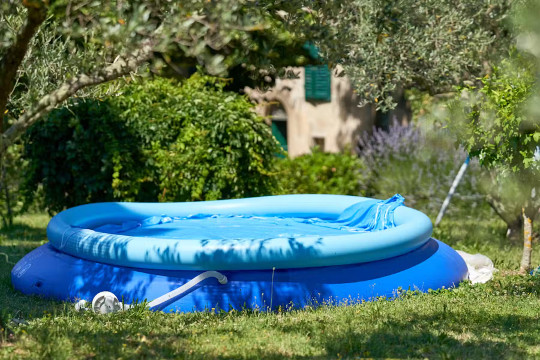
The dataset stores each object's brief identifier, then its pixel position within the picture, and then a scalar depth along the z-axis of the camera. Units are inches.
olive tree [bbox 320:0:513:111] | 768.3
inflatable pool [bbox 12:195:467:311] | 525.3
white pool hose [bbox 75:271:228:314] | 517.7
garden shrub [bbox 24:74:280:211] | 826.2
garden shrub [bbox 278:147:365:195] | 1101.7
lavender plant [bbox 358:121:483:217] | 1087.6
